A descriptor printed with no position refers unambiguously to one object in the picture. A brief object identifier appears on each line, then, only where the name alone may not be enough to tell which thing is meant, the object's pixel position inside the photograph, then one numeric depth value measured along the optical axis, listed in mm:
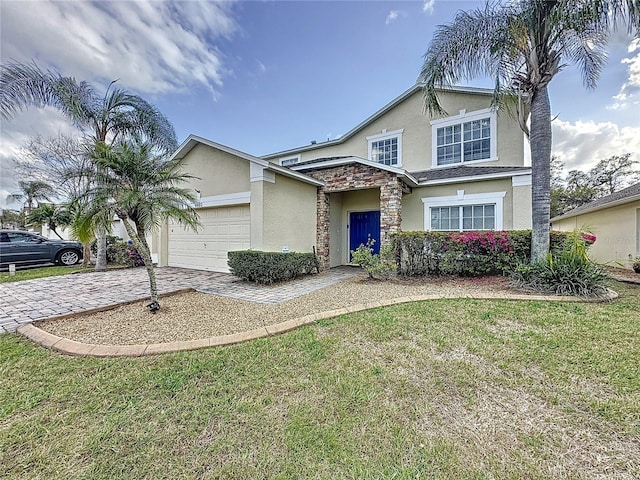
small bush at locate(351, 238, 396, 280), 7906
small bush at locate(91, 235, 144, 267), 11680
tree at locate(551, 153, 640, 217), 23266
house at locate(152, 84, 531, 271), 9000
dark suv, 10837
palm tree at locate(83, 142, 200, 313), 4797
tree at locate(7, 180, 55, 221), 16062
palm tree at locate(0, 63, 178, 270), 8875
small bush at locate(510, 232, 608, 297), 5809
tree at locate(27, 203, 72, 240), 15895
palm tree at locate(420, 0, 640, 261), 6043
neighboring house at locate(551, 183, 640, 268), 10406
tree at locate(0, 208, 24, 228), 31281
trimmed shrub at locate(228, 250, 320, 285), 7517
